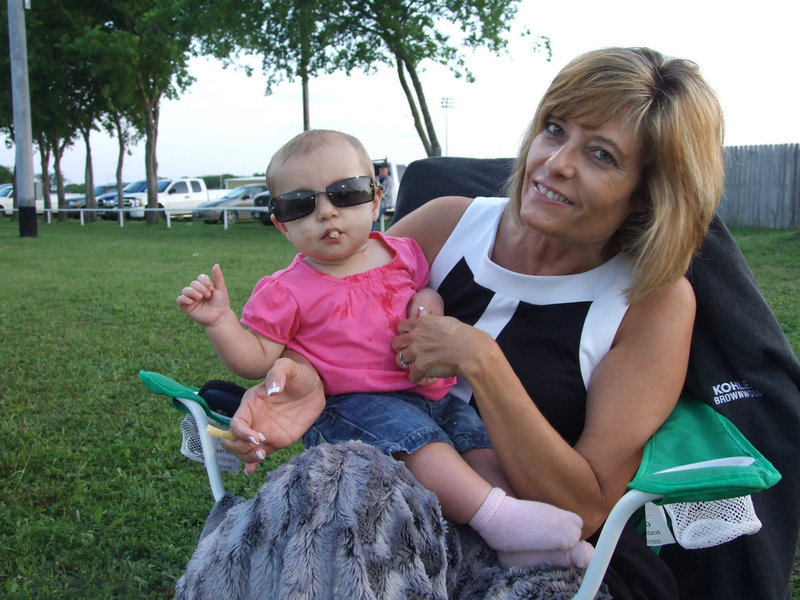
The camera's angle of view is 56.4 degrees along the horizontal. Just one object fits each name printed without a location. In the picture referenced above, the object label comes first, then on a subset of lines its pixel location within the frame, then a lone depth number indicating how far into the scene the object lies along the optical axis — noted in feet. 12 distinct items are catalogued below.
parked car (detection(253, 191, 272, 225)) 82.64
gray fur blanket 4.58
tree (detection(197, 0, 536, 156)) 63.36
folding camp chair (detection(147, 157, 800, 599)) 6.07
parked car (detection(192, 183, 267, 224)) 89.76
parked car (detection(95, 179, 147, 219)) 118.02
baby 6.06
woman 5.73
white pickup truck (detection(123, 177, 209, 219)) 103.45
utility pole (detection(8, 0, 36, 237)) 57.52
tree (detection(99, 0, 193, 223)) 69.87
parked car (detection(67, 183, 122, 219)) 126.32
